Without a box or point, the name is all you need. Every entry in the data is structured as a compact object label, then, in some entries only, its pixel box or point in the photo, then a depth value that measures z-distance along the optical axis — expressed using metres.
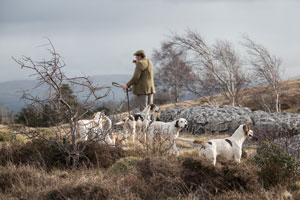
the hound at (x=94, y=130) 14.21
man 19.98
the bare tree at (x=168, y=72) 70.29
